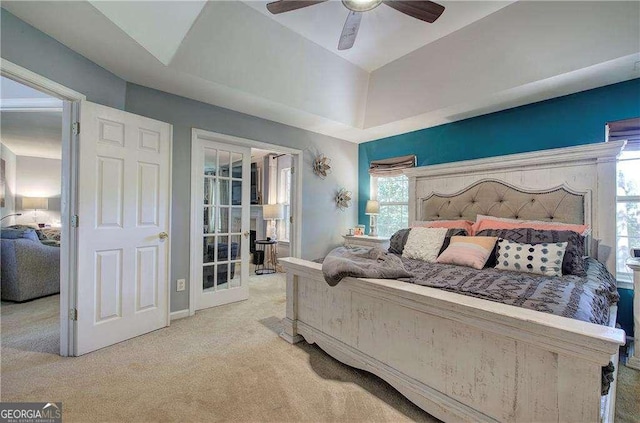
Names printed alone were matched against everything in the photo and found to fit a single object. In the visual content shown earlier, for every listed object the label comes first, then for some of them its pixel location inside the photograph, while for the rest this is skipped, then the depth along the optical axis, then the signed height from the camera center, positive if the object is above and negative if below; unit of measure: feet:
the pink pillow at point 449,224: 9.44 -0.37
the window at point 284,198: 18.97 +1.02
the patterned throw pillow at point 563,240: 6.47 -0.65
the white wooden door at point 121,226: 7.06 -0.43
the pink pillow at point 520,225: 7.64 -0.31
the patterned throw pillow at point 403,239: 8.67 -0.89
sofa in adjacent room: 10.46 -2.27
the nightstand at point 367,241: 12.75 -1.35
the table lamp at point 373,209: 13.85 +0.21
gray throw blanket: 5.63 -1.17
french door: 10.16 -0.44
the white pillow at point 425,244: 8.46 -0.97
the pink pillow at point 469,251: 7.23 -1.03
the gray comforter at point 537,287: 4.37 -1.41
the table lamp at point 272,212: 17.49 +0.01
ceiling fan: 6.07 +4.72
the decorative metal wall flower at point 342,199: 14.62 +0.76
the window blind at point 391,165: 13.19 +2.45
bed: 3.39 -1.95
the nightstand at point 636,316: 6.53 -2.41
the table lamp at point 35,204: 19.62 +0.44
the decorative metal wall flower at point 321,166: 13.61 +2.35
